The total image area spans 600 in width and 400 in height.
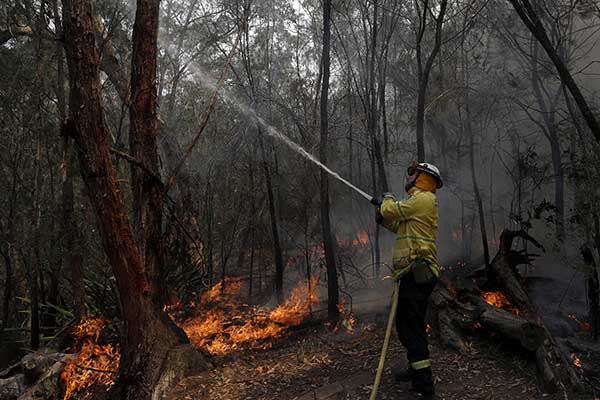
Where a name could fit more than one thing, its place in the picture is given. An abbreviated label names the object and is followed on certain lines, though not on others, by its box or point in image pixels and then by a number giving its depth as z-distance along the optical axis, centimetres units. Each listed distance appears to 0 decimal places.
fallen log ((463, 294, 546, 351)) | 448
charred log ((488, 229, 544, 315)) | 615
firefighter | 426
